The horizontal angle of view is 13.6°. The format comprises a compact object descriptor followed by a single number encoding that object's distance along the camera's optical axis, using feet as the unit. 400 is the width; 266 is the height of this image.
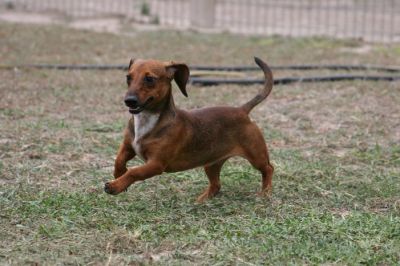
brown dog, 28.75
